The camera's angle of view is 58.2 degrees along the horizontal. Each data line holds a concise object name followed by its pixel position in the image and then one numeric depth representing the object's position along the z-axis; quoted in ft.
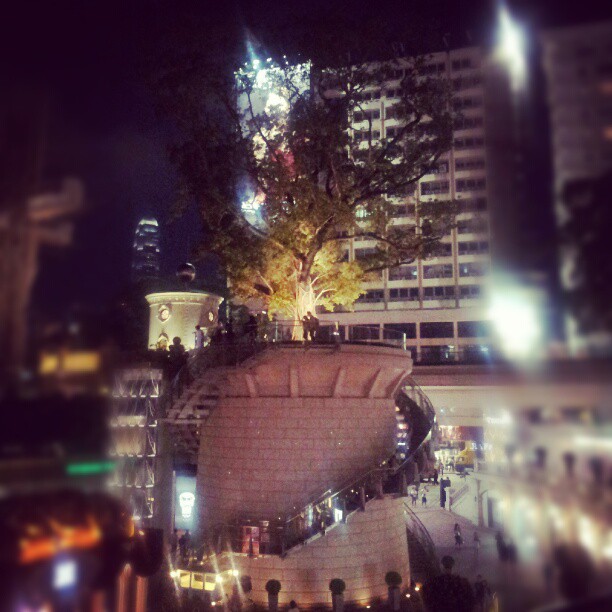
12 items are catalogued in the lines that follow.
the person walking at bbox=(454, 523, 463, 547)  92.06
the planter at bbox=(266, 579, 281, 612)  65.21
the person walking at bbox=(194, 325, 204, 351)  80.95
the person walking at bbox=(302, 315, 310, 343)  72.57
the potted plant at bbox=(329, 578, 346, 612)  64.54
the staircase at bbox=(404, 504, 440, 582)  84.84
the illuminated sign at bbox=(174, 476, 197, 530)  88.22
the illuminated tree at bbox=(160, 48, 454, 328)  80.23
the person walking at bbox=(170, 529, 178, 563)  71.18
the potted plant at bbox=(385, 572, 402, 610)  67.67
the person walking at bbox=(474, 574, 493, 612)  58.44
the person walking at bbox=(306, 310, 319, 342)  71.97
